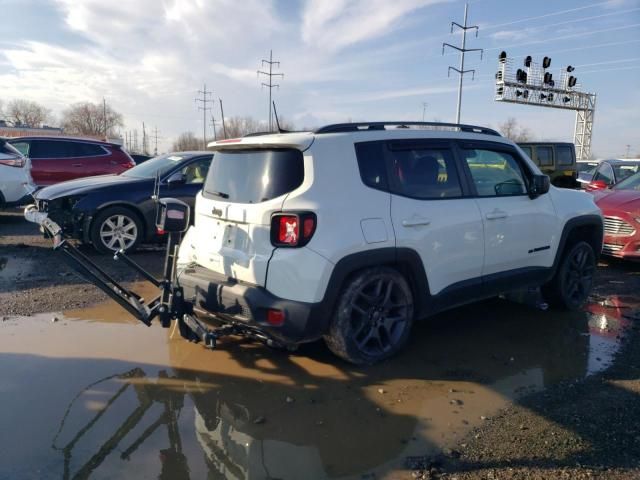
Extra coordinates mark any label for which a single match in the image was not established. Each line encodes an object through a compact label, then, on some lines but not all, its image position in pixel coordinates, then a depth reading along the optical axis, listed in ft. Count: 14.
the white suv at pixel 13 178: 33.86
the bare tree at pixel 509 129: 202.57
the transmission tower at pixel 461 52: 126.21
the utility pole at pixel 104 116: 298.64
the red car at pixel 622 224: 23.80
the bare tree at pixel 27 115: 323.78
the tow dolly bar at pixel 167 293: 12.32
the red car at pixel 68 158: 40.52
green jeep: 48.39
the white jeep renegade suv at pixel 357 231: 11.56
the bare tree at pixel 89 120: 293.64
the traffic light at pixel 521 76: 115.72
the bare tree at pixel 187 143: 225.60
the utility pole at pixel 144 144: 348.79
